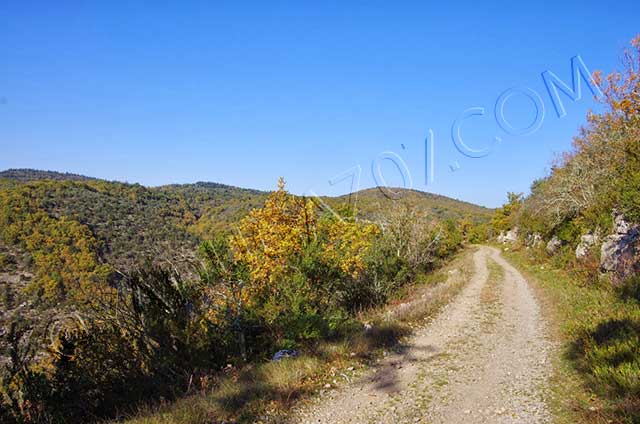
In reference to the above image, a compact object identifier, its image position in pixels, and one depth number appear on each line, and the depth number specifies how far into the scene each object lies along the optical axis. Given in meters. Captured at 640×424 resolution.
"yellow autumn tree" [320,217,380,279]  11.76
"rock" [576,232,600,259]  16.00
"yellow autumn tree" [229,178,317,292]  10.77
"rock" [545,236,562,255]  22.35
